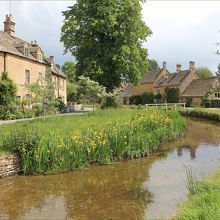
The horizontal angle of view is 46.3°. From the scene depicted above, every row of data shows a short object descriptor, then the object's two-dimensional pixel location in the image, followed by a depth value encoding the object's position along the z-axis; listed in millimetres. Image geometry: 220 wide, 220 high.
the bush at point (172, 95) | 55286
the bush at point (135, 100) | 65025
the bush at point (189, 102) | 51623
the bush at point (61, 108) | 32159
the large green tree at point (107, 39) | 28548
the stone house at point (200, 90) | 47918
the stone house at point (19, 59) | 26411
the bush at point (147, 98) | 61707
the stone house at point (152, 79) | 63948
